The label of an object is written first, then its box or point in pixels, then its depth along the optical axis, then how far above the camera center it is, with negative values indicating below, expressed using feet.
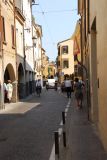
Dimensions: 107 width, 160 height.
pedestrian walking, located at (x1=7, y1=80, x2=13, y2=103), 56.28 -1.36
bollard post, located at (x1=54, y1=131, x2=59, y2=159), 14.00 -3.01
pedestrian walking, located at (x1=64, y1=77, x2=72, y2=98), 61.56 -0.48
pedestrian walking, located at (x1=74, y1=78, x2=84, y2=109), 43.71 -1.53
